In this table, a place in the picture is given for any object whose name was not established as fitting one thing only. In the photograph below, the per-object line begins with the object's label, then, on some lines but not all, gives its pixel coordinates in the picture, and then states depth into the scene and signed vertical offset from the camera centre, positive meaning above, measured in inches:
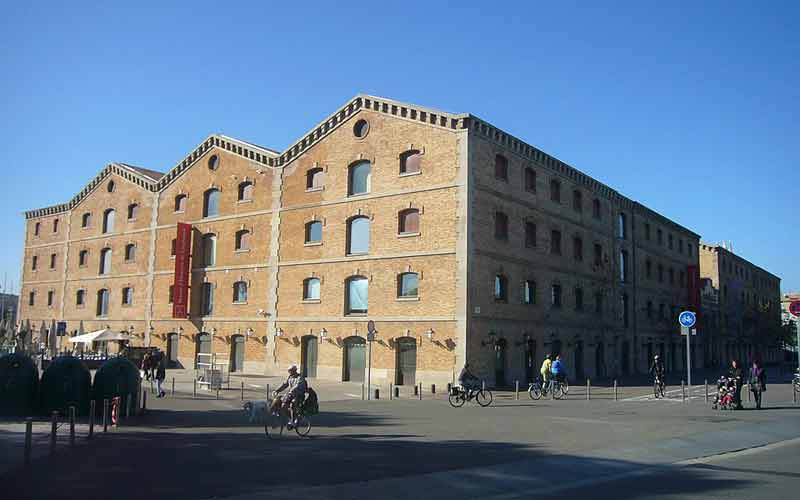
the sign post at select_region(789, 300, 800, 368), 775.7 +48.6
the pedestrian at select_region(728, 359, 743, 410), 873.5 -43.5
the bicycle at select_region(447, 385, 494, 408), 966.4 -76.6
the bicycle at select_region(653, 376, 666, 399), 1098.7 -63.2
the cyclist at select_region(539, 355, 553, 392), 1118.1 -44.3
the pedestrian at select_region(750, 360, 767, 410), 909.2 -40.7
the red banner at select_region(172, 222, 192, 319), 1695.4 +159.9
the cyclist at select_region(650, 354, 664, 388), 1103.0 -37.0
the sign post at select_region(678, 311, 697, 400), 943.7 +40.1
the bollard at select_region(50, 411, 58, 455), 476.4 -67.9
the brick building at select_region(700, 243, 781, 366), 2645.2 +150.6
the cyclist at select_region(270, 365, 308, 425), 616.7 -54.4
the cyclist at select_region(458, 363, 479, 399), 975.6 -55.4
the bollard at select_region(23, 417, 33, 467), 438.6 -68.3
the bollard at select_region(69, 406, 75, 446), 524.1 -74.7
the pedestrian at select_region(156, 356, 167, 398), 1011.3 -59.1
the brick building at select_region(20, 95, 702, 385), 1252.5 +188.9
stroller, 872.2 -59.6
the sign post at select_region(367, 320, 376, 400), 1084.5 +15.0
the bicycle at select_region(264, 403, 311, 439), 613.9 -78.5
